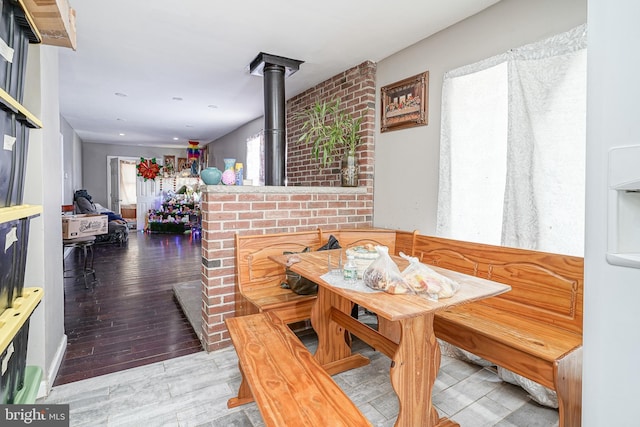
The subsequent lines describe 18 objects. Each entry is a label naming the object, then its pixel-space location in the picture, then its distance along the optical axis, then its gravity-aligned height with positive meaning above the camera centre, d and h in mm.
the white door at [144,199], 9188 +62
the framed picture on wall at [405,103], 2867 +933
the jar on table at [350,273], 1588 -352
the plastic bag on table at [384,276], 1421 -339
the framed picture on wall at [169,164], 9890 +1193
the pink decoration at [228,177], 2668 +197
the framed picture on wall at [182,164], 10691 +1243
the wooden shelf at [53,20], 1185 +719
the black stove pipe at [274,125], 3295 +794
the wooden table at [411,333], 1286 -637
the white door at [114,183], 9992 +562
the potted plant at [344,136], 3385 +703
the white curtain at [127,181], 10164 +626
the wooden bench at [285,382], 1159 -753
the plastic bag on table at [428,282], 1363 -352
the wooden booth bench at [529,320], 1543 -716
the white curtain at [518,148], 1915 +366
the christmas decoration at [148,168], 9109 +933
